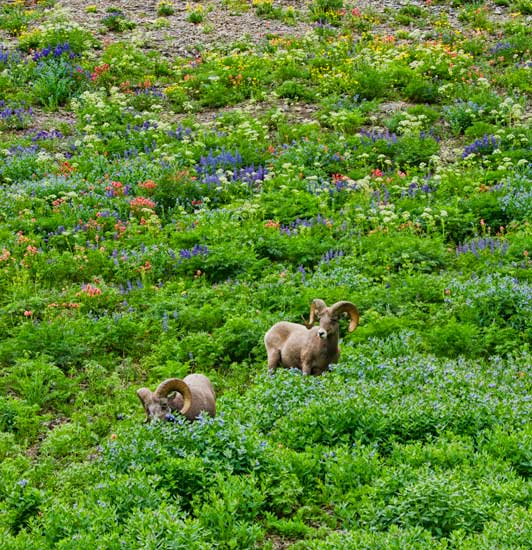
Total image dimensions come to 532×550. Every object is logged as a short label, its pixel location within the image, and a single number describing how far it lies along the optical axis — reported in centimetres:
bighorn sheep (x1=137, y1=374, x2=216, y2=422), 1770
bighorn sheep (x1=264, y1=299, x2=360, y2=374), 2037
